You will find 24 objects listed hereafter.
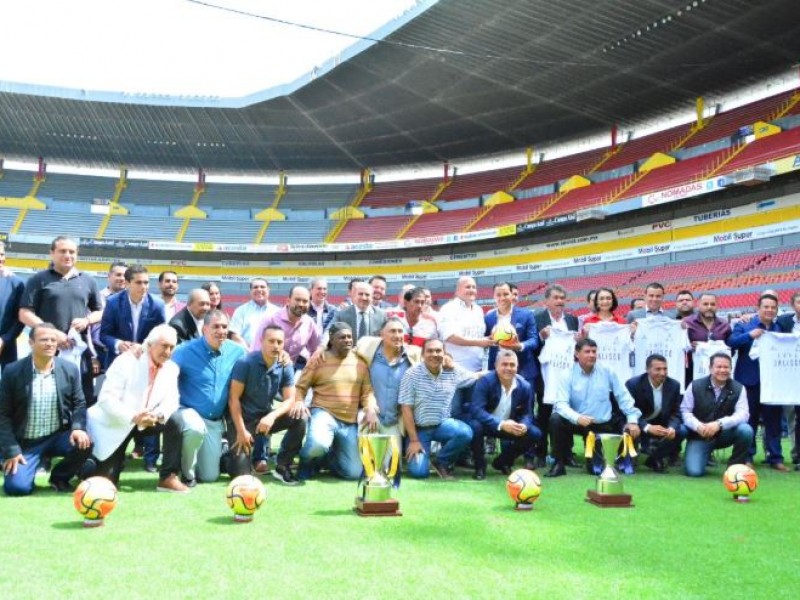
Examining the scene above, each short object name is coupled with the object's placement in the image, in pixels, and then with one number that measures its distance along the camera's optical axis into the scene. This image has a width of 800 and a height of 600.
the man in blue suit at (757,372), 7.49
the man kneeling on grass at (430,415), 6.49
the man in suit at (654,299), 8.02
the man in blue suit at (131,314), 6.71
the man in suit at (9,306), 6.39
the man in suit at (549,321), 7.61
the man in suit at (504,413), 6.59
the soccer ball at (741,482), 5.43
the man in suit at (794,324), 7.57
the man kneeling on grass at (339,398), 6.36
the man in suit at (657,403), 7.15
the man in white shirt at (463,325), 7.59
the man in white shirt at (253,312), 8.36
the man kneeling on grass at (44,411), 5.23
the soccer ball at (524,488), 4.95
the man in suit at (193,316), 6.73
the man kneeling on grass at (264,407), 5.98
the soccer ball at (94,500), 4.07
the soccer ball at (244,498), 4.36
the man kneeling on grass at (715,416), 6.85
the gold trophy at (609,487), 5.22
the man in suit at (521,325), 7.53
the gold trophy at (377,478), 4.70
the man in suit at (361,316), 7.52
